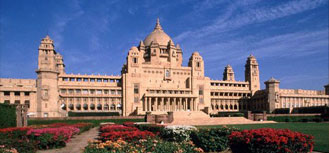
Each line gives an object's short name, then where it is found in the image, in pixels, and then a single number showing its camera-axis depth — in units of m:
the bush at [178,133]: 17.33
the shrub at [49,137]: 17.89
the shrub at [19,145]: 14.49
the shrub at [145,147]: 10.58
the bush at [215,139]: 14.87
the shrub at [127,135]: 16.56
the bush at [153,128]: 21.52
